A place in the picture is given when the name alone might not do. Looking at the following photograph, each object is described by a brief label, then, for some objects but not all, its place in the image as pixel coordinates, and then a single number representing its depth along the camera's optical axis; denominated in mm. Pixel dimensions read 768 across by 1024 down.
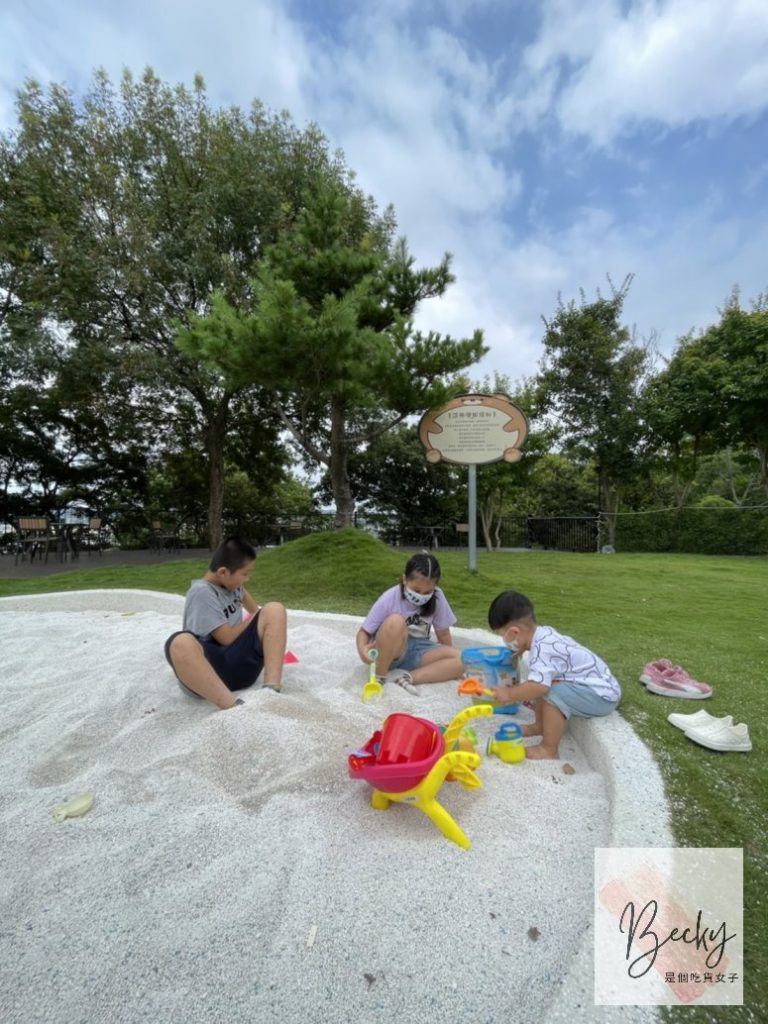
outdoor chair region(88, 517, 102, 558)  12703
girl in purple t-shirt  2889
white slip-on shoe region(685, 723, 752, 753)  2043
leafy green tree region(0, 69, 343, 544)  9766
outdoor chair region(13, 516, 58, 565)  9969
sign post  7258
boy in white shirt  2156
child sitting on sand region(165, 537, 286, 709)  2605
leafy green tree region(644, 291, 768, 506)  12594
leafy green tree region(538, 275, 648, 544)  14875
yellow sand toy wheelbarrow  1617
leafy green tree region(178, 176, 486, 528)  5844
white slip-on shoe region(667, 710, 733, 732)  2193
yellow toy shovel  2701
